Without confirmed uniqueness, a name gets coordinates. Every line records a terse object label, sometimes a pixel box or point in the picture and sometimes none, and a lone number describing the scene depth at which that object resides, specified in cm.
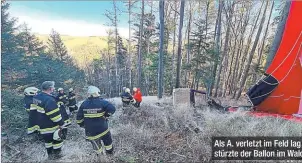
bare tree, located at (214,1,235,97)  1129
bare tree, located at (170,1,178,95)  1291
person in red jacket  717
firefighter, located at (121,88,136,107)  688
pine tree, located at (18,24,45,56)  1583
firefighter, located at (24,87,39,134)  338
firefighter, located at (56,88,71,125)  426
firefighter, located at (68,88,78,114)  711
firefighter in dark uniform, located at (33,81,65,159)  299
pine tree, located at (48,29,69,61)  2068
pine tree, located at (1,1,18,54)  924
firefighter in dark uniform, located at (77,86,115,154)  299
